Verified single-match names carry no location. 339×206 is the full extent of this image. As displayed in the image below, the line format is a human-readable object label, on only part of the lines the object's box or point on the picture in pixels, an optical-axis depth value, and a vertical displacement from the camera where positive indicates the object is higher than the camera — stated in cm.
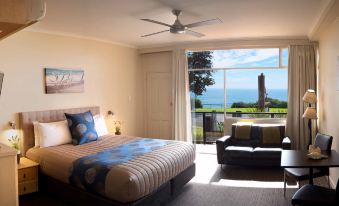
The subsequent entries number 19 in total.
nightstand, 395 -114
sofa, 488 -95
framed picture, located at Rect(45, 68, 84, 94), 485 +29
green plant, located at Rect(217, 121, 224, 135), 665 -75
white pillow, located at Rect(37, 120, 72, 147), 441 -59
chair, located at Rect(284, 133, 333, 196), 348 -98
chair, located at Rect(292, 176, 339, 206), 257 -97
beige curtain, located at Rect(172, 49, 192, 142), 653 -5
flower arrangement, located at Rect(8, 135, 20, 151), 431 -68
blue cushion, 461 -53
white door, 685 -25
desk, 297 -74
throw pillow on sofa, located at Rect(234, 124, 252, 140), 552 -72
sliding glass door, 606 +22
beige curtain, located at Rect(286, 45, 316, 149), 552 +19
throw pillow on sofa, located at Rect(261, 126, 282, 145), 535 -78
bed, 311 -91
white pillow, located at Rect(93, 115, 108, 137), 525 -55
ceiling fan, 359 +92
